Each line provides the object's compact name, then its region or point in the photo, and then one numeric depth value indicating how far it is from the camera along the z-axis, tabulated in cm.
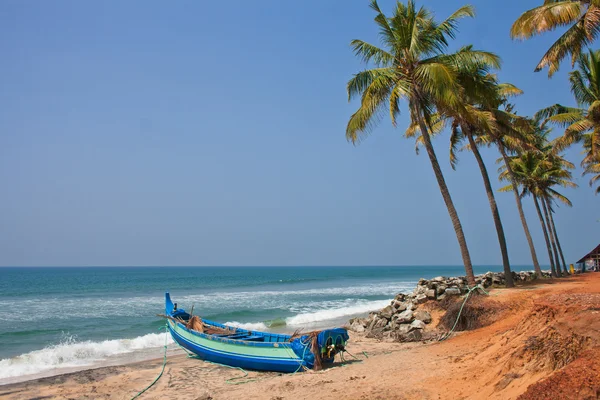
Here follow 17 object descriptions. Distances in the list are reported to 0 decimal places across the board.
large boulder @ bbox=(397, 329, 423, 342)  1389
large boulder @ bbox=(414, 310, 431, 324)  1483
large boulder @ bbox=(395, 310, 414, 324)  1516
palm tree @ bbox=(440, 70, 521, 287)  1700
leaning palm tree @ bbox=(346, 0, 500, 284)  1527
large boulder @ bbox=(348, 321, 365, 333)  1642
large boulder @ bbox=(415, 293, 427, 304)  1603
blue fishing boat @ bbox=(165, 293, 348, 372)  1103
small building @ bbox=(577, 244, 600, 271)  3716
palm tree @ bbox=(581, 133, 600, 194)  2463
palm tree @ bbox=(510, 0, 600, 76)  1297
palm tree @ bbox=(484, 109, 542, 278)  2027
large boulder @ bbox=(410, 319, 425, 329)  1439
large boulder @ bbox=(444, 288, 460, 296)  1535
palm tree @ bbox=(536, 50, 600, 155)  1778
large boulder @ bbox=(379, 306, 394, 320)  1623
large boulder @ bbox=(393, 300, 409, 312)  1630
